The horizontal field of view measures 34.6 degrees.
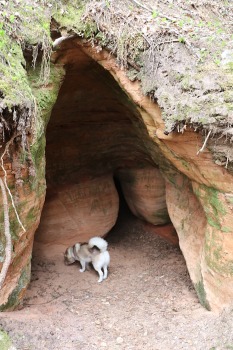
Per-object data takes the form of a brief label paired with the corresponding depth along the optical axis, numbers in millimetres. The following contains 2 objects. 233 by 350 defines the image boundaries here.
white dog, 7547
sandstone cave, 5344
